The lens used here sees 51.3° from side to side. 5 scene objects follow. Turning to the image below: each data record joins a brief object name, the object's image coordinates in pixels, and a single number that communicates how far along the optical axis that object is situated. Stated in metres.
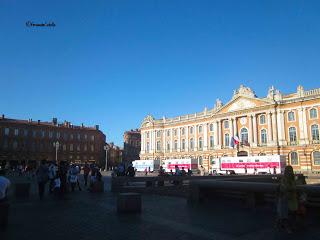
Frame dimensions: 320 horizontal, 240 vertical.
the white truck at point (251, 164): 55.86
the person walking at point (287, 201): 9.23
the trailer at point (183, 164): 71.81
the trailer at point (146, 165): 80.75
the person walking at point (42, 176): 17.58
